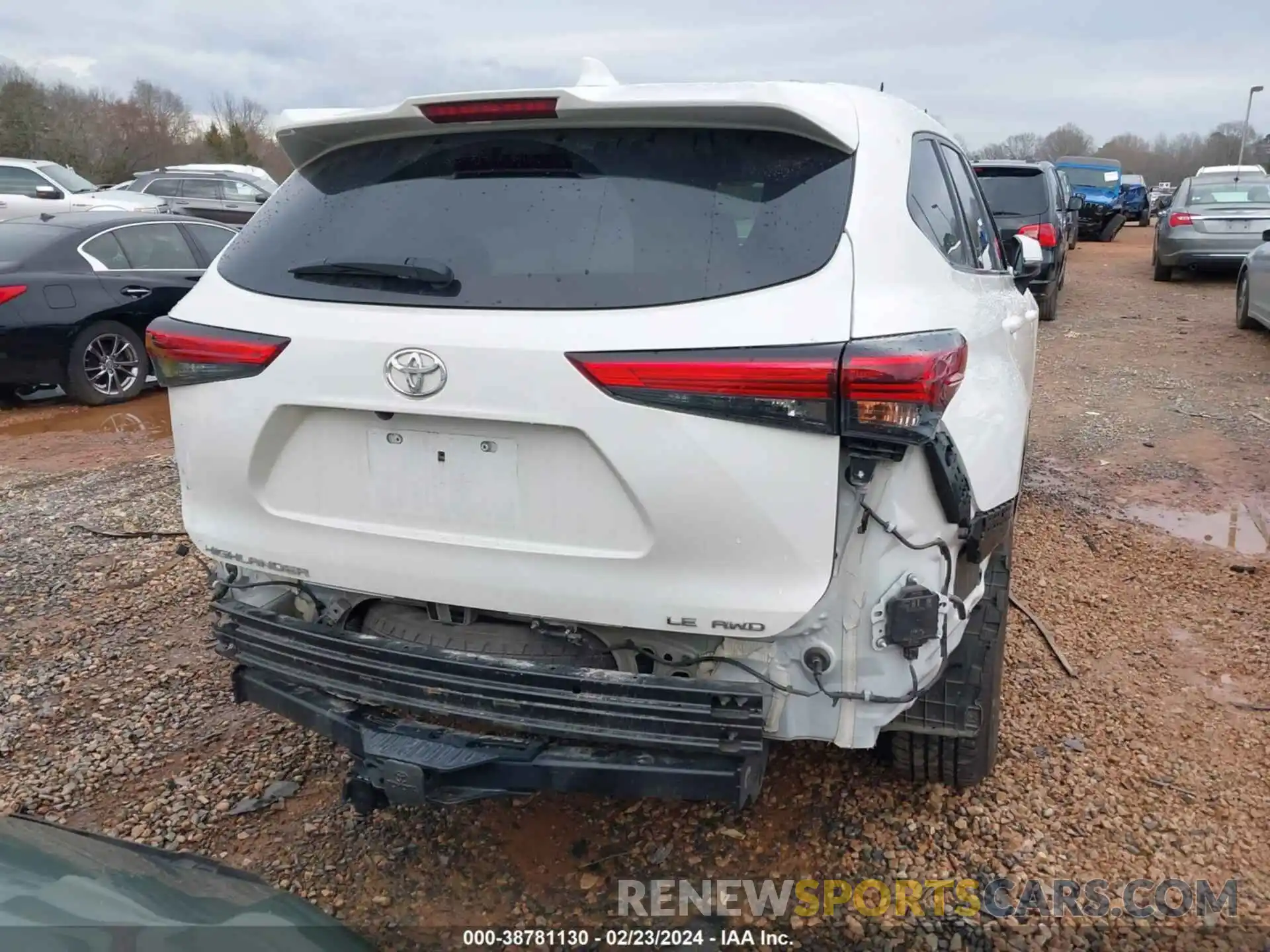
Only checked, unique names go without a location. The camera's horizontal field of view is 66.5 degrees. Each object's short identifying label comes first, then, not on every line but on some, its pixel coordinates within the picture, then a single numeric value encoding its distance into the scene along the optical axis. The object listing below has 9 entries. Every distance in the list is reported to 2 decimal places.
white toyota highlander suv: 1.94
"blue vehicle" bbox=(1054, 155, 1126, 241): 22.58
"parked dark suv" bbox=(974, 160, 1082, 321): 10.59
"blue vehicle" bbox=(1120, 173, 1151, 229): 27.33
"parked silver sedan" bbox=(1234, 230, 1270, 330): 9.56
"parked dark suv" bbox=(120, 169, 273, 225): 19.09
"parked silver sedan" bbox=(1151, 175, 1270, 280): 13.23
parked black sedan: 7.37
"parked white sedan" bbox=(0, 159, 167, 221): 15.96
